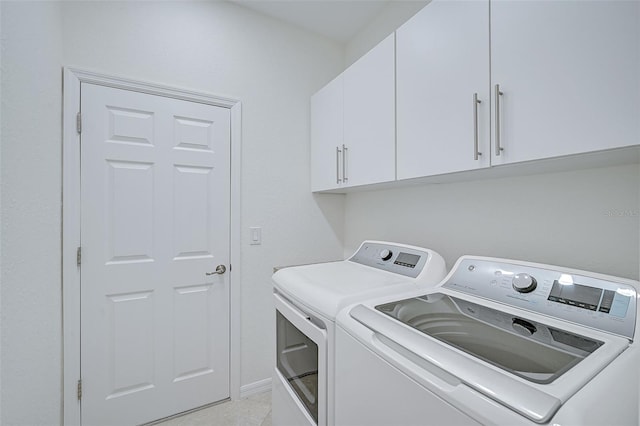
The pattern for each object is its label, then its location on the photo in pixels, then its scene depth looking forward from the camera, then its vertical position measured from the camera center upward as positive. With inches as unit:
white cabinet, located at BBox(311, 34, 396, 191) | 57.6 +21.0
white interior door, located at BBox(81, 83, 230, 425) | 63.3 -10.3
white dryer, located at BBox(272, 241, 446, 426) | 41.5 -15.3
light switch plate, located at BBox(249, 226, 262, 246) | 80.7 -6.5
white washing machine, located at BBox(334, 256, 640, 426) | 21.1 -13.4
